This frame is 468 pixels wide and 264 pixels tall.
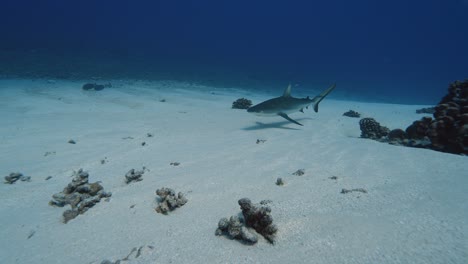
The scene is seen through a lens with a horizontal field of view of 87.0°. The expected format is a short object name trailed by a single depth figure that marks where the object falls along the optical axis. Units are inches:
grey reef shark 358.3
